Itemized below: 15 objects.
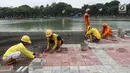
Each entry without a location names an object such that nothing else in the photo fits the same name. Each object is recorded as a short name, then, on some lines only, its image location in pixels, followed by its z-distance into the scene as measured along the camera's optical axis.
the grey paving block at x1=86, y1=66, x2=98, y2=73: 3.02
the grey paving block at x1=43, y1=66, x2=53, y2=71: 3.13
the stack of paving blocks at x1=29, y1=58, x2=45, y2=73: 3.10
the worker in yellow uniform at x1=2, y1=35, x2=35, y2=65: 3.34
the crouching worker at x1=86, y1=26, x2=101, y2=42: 5.37
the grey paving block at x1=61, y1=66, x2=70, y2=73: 3.01
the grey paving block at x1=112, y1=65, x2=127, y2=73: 2.99
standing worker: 6.04
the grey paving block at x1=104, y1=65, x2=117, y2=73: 3.00
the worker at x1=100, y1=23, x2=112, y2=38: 5.99
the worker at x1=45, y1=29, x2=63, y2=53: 4.22
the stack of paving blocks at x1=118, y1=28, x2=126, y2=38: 6.12
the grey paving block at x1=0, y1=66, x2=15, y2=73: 2.66
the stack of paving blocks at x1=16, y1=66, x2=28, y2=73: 2.93
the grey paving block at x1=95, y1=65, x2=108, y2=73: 3.01
